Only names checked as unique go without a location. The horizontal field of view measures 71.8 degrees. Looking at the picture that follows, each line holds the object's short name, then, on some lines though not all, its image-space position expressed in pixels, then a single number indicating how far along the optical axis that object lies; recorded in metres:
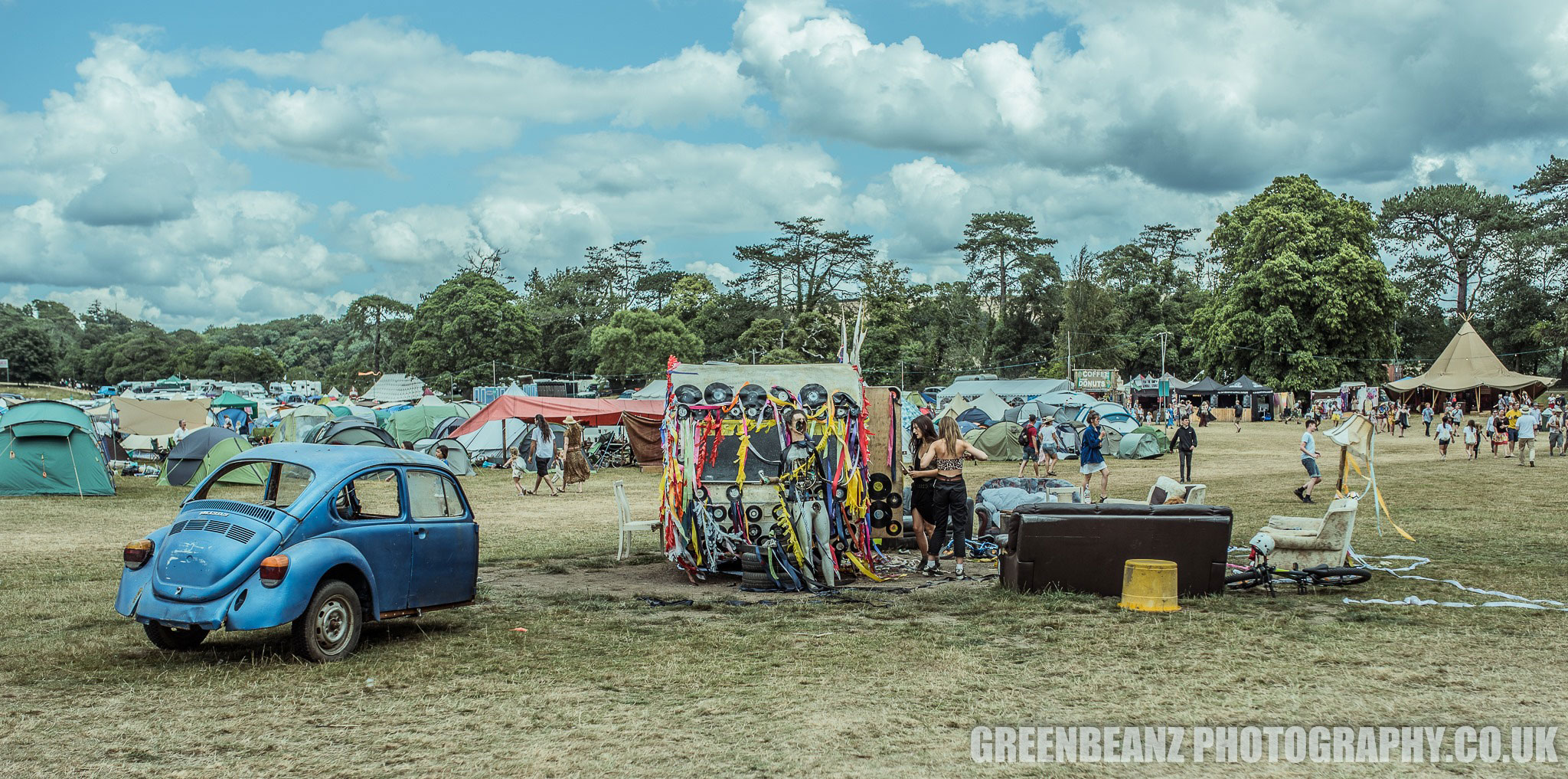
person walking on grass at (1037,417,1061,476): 23.97
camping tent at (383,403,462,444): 34.62
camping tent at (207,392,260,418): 44.06
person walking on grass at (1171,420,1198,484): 23.30
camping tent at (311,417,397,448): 25.38
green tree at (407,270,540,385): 76.06
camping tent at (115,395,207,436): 37.28
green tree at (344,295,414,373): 100.25
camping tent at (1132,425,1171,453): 33.59
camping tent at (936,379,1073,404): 55.66
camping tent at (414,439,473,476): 27.77
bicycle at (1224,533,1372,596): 9.69
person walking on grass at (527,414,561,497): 22.09
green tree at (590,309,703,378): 70.50
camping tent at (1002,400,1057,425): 41.62
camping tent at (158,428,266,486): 23.92
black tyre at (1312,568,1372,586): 9.77
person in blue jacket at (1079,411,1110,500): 18.78
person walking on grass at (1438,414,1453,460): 29.41
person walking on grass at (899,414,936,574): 11.66
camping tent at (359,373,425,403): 59.12
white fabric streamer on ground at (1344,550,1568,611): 8.87
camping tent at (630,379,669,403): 45.62
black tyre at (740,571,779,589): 10.47
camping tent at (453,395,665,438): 30.33
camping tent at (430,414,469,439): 32.91
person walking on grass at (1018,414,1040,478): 27.22
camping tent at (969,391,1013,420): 44.06
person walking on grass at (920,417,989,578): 11.48
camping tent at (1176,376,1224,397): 55.97
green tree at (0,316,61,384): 98.75
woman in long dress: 23.23
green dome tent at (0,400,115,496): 20.66
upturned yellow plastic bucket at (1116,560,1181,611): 8.86
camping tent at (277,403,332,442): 33.09
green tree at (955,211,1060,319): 83.44
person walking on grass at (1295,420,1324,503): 19.28
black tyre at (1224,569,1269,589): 9.69
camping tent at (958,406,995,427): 38.31
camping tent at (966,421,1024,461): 33.12
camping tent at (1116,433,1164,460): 33.09
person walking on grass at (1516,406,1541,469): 25.88
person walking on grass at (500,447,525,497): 22.05
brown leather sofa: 9.32
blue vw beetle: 6.97
